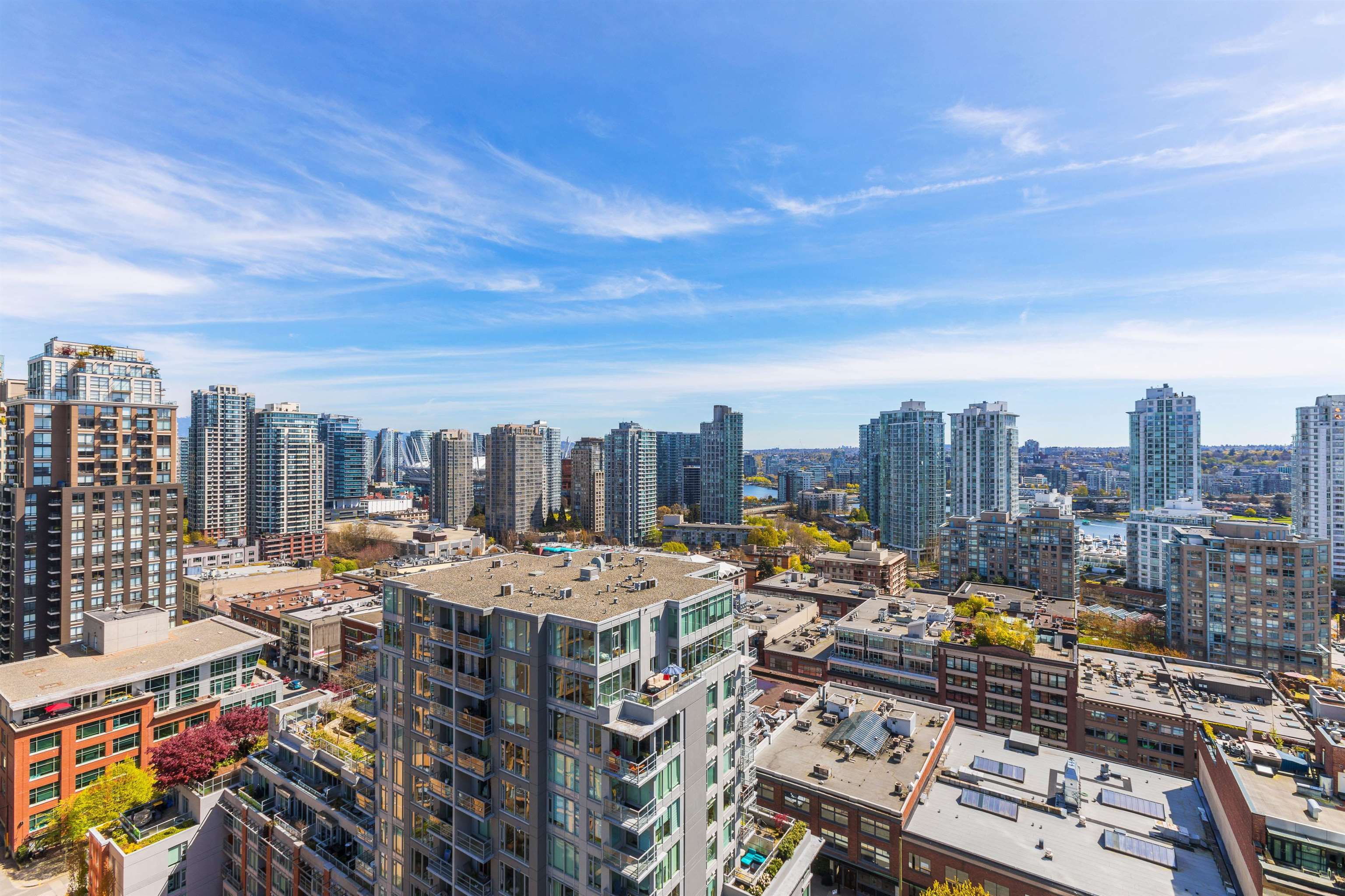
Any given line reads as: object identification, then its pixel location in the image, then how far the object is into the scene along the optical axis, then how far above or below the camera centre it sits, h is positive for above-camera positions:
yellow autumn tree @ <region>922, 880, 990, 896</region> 27.27 -19.98
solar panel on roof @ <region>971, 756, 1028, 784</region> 36.88 -19.48
